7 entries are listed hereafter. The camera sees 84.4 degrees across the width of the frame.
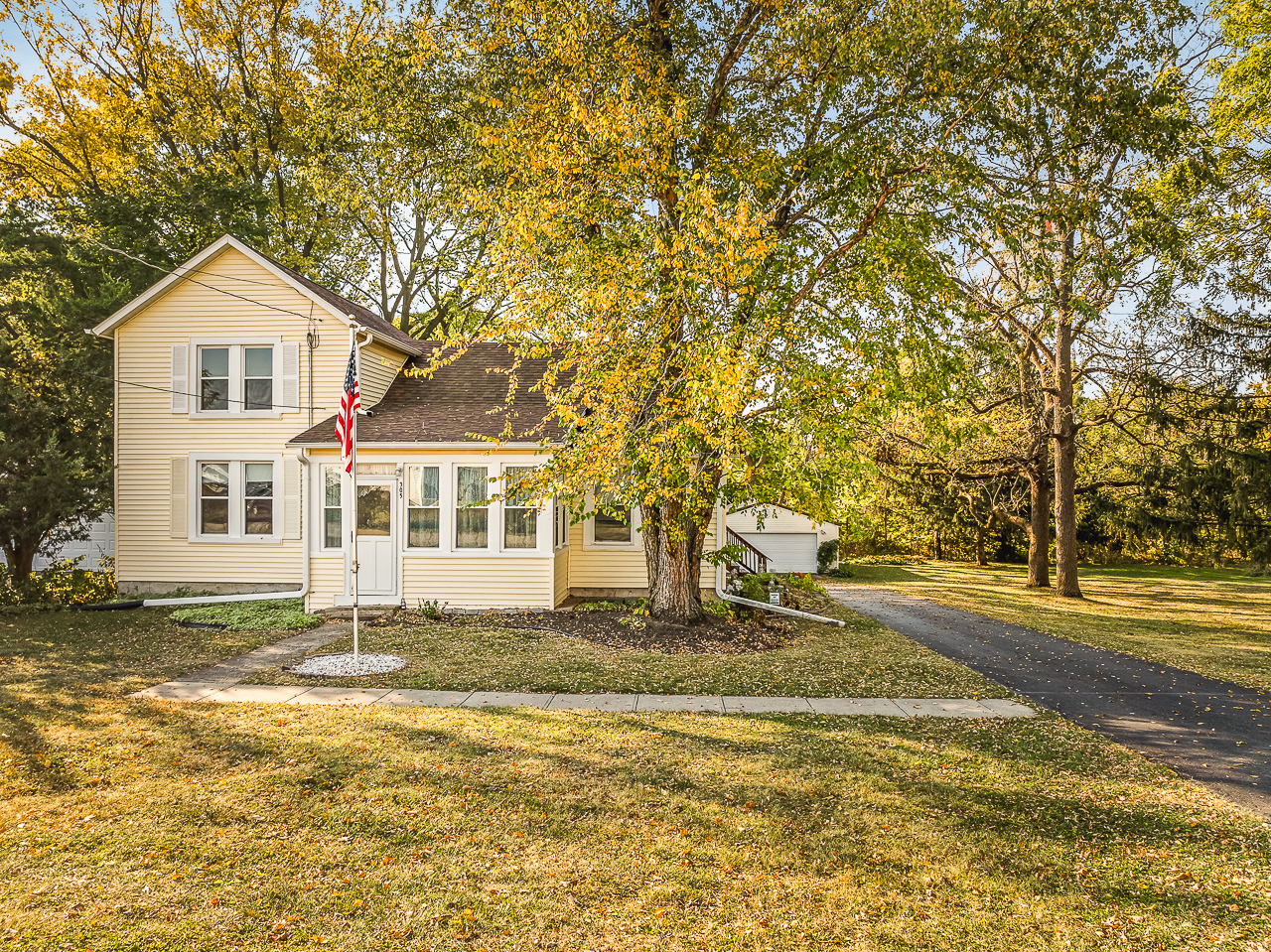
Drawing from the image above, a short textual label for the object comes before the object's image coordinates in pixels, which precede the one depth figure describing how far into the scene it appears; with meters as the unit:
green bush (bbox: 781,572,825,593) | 16.11
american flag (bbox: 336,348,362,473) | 10.36
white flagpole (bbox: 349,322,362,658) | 10.03
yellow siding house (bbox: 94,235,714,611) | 15.52
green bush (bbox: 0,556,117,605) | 14.62
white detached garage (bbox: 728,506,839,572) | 26.19
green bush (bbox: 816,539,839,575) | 26.17
